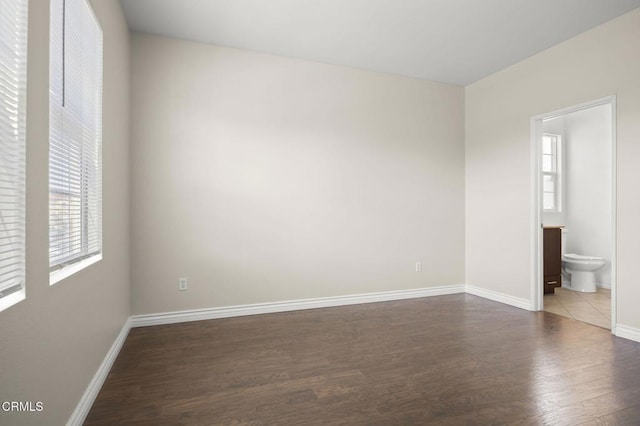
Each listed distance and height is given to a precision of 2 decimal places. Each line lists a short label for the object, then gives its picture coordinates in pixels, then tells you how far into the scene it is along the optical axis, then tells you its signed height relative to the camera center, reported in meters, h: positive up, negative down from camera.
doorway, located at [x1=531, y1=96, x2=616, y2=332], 3.78 +0.17
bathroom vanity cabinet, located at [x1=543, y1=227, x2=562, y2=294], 4.52 -0.59
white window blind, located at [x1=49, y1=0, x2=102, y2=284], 1.58 +0.40
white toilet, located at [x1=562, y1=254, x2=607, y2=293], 4.56 -0.75
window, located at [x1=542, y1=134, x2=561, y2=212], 5.47 +0.72
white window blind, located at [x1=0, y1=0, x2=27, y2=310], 1.10 +0.22
